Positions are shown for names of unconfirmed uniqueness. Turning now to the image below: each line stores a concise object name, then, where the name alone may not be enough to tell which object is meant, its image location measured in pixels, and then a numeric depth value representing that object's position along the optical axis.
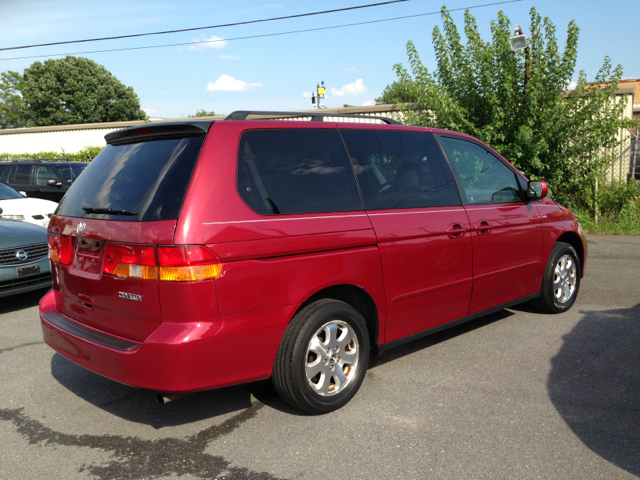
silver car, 6.14
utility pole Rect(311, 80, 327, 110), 27.38
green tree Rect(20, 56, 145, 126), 53.25
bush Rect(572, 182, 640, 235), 11.41
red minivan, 2.90
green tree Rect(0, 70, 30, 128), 68.38
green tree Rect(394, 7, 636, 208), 10.69
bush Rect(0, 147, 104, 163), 23.94
